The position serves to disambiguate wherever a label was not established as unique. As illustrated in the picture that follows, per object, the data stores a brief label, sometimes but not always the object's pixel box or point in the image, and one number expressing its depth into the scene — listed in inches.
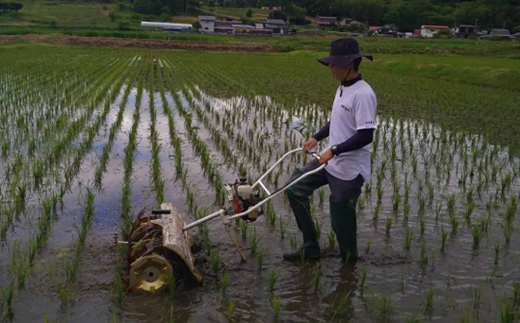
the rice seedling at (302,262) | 145.3
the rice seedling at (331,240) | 158.6
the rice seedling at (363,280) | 132.3
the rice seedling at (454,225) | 170.6
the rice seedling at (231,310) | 117.7
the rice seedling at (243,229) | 165.4
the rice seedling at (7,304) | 113.7
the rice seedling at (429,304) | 122.0
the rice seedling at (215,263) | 141.2
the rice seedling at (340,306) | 119.6
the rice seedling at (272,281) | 129.0
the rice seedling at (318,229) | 162.4
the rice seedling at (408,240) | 157.9
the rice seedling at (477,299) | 121.8
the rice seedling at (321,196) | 202.2
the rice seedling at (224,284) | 128.7
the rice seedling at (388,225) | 171.3
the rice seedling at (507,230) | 164.1
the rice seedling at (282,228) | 167.5
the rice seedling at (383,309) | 118.9
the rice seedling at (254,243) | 154.4
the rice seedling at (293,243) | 154.4
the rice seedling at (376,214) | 181.8
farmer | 132.8
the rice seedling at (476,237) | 159.5
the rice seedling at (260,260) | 142.8
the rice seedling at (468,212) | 181.5
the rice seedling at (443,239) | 157.4
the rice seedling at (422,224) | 172.3
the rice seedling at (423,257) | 147.3
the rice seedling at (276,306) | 118.5
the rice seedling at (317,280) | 131.1
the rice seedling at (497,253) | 148.8
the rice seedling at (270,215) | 178.2
